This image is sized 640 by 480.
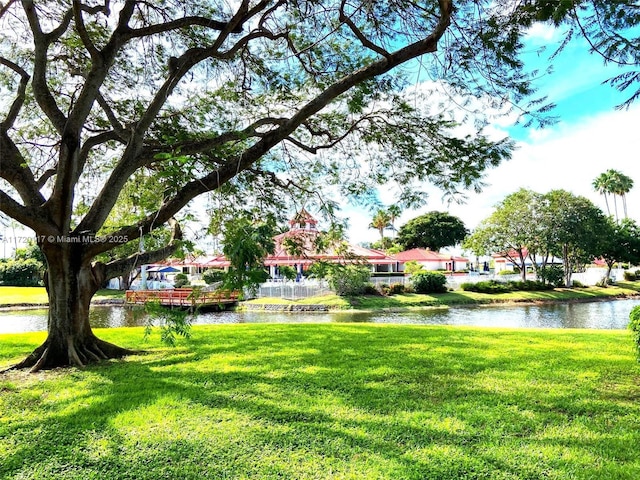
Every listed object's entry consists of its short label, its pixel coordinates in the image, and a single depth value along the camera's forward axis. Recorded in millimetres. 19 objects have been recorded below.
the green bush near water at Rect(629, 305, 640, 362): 4678
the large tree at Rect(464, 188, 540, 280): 31219
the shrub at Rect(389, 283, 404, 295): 27264
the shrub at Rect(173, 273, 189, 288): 31541
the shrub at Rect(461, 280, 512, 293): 28953
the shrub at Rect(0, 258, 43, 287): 35625
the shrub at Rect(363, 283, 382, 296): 26641
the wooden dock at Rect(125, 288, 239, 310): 19969
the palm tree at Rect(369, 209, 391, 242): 54844
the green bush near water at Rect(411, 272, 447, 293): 28062
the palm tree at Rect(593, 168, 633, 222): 46822
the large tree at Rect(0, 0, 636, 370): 5566
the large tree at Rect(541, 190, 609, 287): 29703
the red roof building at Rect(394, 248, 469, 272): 41750
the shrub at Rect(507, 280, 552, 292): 30291
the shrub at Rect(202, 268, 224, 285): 26412
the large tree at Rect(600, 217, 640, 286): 35222
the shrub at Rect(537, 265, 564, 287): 31953
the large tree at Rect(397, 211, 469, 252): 52625
